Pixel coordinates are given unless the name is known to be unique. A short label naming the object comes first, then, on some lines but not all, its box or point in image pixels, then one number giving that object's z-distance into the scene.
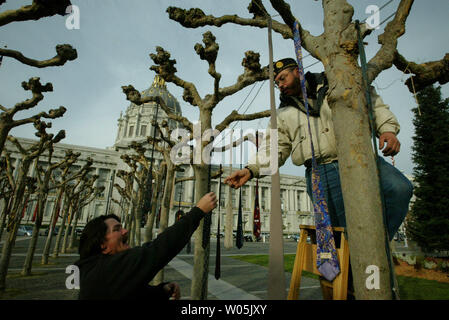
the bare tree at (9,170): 8.87
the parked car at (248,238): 47.29
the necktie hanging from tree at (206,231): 3.26
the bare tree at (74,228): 20.48
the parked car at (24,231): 35.06
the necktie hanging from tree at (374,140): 1.39
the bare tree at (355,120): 1.44
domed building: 59.53
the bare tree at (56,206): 11.58
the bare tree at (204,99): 4.51
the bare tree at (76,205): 17.96
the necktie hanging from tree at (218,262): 2.86
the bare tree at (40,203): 8.71
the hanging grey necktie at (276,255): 1.19
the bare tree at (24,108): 5.40
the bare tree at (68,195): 14.48
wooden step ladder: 1.50
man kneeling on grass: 1.63
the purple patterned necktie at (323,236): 1.55
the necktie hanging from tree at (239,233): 4.52
